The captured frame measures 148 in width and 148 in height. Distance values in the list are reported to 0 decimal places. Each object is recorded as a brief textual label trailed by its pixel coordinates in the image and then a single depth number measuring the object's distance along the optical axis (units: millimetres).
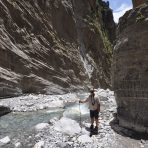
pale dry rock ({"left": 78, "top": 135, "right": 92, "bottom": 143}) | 4499
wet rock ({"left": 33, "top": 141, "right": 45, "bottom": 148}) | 4360
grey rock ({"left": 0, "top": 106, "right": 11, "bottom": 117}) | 7024
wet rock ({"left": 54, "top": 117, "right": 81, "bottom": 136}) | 4997
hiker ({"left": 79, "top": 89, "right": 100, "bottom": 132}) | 5140
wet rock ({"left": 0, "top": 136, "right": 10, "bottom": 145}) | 4611
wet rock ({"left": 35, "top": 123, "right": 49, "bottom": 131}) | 5254
